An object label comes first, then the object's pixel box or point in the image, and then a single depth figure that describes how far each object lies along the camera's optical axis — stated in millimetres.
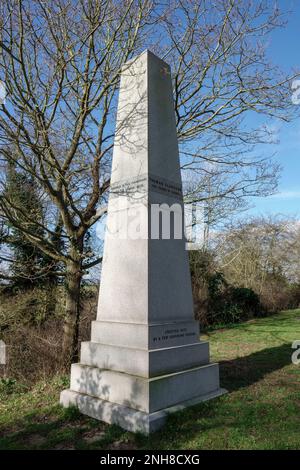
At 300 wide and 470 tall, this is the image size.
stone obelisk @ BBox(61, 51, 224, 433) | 4352
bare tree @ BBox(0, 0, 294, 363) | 6695
